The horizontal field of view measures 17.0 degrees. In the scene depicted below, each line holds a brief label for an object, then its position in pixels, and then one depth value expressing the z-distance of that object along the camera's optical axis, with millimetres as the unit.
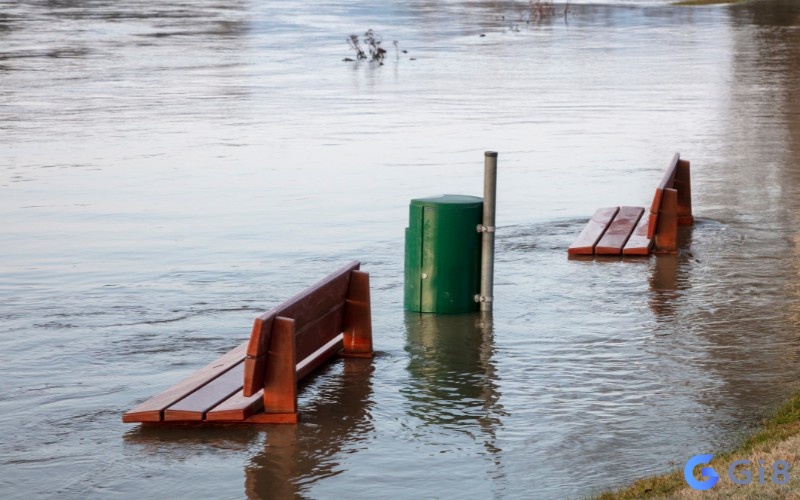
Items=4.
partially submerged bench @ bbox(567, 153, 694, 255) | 20258
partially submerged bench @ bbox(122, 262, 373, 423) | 12525
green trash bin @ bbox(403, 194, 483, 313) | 16541
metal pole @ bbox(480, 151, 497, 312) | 16497
